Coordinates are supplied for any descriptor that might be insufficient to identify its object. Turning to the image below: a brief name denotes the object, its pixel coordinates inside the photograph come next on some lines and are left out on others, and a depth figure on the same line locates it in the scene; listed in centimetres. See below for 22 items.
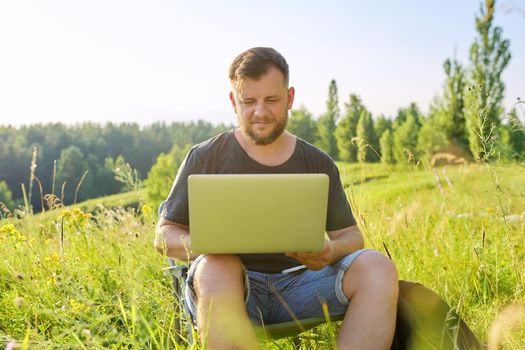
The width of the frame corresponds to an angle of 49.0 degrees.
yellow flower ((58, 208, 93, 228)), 337
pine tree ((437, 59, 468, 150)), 2331
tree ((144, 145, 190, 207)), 3982
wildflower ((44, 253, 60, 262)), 299
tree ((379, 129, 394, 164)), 2886
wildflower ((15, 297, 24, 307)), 136
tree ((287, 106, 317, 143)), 4138
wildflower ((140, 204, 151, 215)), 391
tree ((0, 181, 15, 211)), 4678
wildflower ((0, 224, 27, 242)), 294
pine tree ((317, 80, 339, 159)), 3712
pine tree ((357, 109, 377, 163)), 3219
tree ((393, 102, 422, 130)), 3922
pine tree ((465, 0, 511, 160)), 2084
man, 180
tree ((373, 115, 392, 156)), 3443
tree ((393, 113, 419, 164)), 2958
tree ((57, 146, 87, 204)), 6303
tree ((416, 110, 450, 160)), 2453
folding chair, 191
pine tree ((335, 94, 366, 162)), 3450
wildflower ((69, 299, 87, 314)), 216
